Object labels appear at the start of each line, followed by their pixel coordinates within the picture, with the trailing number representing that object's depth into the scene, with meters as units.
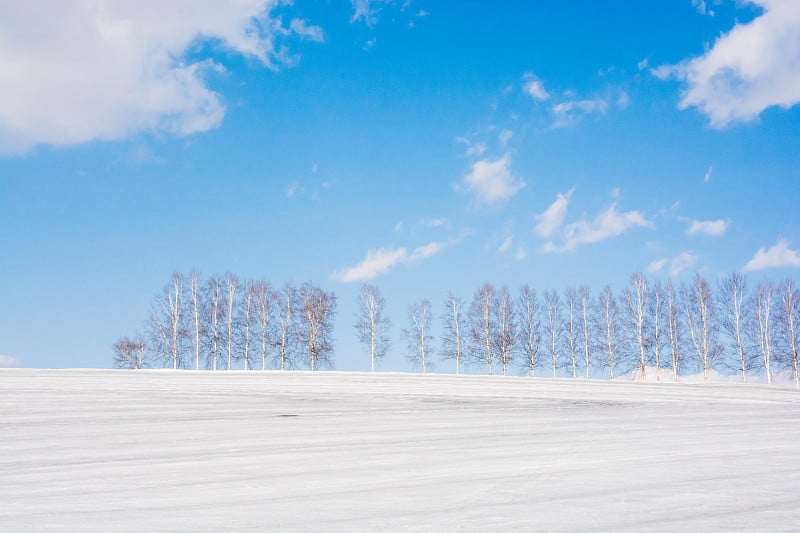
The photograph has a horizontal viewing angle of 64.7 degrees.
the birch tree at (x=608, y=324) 44.33
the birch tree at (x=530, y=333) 46.56
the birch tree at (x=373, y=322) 45.62
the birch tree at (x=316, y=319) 45.84
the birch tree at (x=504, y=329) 46.34
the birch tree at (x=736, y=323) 41.62
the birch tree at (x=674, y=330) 44.22
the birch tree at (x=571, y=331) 45.72
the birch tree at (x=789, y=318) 41.88
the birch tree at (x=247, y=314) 44.75
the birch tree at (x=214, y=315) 44.35
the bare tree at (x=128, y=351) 52.03
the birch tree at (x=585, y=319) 45.44
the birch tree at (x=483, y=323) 46.50
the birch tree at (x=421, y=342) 47.00
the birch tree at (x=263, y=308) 45.28
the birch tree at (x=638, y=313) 43.19
